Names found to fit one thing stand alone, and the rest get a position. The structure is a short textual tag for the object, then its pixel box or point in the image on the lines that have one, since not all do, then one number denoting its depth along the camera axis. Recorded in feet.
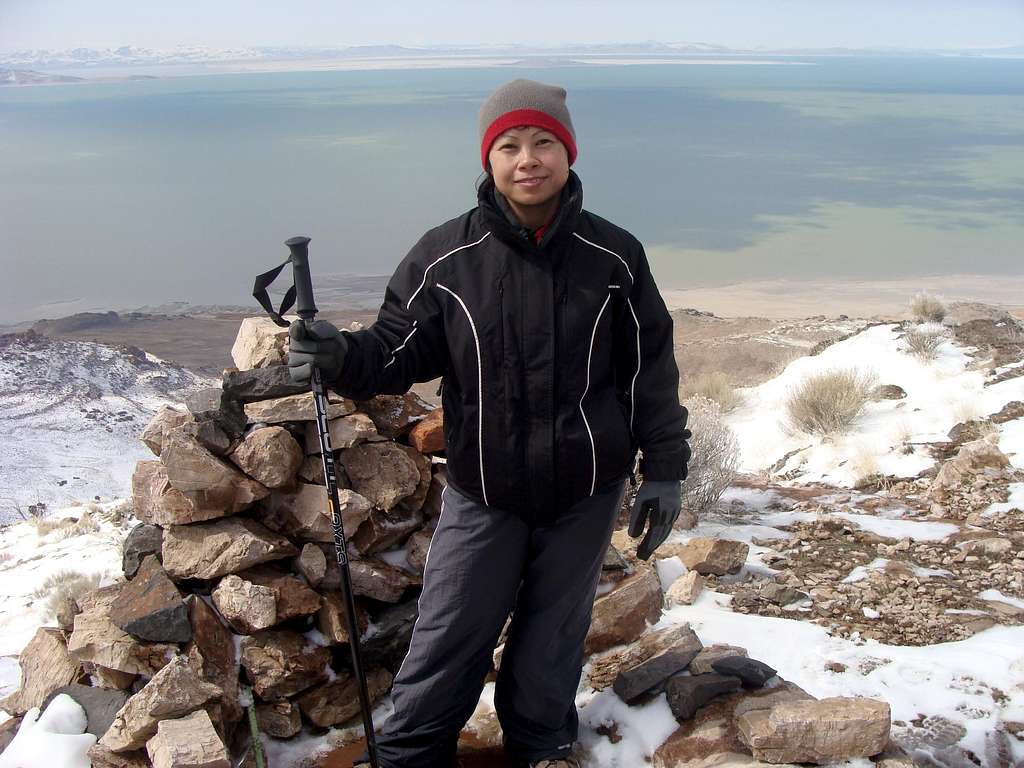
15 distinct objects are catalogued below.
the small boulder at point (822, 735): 9.45
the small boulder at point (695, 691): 10.59
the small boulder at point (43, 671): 11.44
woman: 8.32
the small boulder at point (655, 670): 10.96
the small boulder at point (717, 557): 15.62
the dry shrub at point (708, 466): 20.56
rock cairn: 10.34
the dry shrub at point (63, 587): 16.20
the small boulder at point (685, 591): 14.16
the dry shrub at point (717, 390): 36.37
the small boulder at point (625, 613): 12.37
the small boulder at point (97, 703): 10.76
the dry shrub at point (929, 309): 42.01
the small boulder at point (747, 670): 10.72
